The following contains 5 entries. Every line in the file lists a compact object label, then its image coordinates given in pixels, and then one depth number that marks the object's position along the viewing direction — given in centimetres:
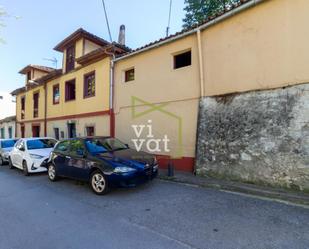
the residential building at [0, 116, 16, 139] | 2237
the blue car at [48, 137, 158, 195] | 543
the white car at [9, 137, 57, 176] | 863
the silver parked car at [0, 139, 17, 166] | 1171
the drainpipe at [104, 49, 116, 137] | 1057
